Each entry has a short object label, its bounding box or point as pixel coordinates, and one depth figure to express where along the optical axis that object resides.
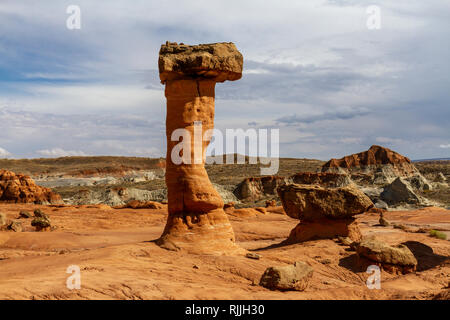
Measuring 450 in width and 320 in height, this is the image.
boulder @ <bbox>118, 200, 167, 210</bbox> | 26.73
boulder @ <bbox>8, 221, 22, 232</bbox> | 16.75
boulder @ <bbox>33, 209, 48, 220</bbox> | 19.73
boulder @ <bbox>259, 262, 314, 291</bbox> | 7.55
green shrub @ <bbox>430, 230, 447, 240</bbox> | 15.34
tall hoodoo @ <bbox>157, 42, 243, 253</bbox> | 10.23
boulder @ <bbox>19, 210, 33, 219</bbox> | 21.53
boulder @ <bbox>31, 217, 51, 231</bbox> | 17.64
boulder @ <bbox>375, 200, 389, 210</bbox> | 30.59
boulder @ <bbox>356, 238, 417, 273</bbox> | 10.56
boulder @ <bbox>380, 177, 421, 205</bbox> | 31.38
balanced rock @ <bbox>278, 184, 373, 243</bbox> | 13.46
